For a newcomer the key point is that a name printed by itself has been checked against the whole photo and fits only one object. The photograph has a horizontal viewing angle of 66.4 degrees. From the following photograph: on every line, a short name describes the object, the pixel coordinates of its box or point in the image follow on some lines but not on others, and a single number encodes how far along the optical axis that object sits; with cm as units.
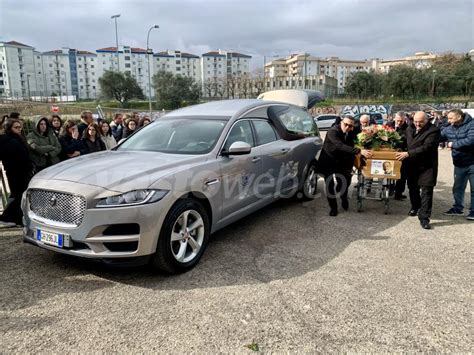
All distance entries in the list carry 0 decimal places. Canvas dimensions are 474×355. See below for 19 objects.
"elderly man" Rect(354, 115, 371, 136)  764
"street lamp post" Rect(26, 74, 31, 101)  11312
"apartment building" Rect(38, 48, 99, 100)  12694
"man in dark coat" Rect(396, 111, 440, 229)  546
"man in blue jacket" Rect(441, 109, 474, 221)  570
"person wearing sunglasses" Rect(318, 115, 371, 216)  602
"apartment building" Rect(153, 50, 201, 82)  13225
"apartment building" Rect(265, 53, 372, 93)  13415
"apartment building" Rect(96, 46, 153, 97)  12575
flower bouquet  598
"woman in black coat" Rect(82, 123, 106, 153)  680
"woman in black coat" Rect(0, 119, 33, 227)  527
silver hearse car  337
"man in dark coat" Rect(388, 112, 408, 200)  610
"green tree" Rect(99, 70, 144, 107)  6744
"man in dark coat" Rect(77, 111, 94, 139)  724
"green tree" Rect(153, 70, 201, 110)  5975
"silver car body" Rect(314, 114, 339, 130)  2845
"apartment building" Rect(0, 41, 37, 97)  10881
